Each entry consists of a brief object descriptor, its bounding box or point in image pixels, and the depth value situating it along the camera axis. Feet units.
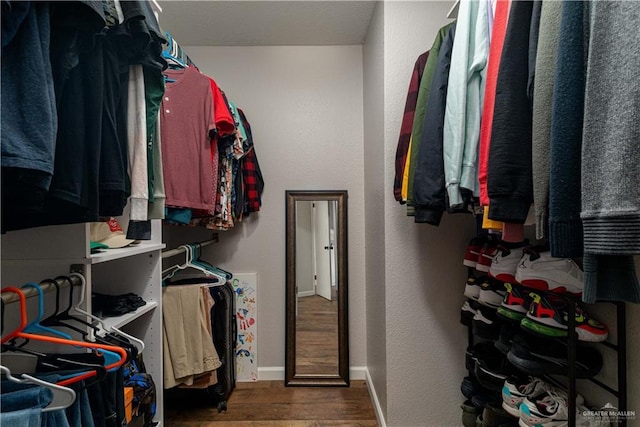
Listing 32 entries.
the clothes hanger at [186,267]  6.37
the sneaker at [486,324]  4.51
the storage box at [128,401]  3.64
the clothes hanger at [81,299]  3.08
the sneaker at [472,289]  4.84
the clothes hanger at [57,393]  2.08
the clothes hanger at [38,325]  2.60
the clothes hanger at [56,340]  2.36
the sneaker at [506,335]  4.08
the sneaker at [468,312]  5.06
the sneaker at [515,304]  3.86
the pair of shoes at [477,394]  4.72
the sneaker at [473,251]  4.97
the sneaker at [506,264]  4.12
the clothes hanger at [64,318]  2.98
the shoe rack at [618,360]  3.27
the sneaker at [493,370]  4.31
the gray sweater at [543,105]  2.26
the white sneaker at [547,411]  3.50
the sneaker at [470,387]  4.99
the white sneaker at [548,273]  3.43
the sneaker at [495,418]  4.44
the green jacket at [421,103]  4.28
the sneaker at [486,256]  4.59
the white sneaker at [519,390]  3.83
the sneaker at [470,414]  5.12
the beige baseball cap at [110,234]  4.06
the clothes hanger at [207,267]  6.65
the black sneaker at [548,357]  3.45
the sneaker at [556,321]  3.37
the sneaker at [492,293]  4.48
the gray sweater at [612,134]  1.77
